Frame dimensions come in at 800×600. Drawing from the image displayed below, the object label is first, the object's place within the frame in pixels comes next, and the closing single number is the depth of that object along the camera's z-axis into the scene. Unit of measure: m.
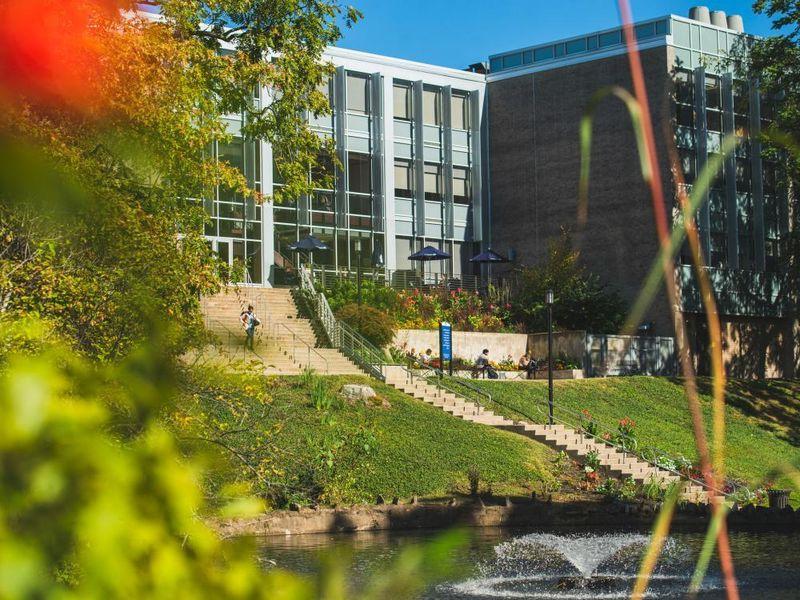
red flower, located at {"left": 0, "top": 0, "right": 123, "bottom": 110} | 1.73
